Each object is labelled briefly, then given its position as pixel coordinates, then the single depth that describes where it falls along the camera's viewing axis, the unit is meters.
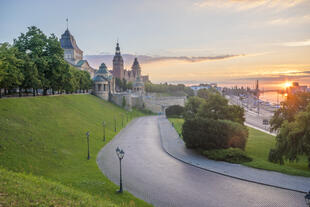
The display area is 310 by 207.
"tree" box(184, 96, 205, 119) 52.95
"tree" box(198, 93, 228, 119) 35.97
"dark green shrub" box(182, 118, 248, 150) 24.61
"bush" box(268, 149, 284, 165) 20.62
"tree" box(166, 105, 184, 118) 68.00
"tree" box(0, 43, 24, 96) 28.34
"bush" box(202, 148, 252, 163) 21.91
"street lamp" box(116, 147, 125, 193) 14.90
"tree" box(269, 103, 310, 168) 17.95
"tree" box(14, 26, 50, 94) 36.22
